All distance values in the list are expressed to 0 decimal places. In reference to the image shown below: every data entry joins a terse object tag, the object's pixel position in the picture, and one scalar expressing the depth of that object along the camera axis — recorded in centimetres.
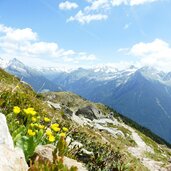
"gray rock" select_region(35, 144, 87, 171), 360
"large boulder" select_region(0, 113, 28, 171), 265
